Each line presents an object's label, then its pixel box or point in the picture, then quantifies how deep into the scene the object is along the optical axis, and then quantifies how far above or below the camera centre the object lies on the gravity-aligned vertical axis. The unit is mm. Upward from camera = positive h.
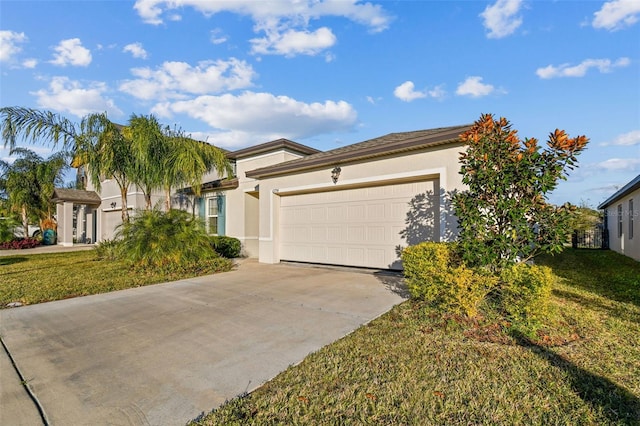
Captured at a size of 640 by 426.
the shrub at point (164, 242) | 9312 -620
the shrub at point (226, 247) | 12845 -1057
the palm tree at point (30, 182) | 22266 +2894
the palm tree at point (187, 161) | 11104 +2191
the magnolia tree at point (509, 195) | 4395 +353
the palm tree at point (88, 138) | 11352 +3051
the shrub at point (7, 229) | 19375 -415
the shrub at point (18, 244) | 18994 -1326
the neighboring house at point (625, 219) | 11616 -54
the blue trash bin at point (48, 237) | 22438 -1070
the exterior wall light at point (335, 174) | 9211 +1360
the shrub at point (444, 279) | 4457 -881
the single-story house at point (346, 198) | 7543 +656
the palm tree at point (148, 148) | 10969 +2598
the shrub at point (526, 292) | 4207 -1004
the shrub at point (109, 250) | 10633 -1063
